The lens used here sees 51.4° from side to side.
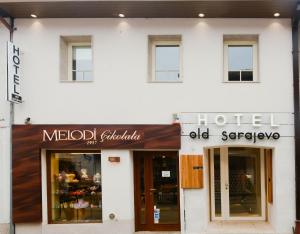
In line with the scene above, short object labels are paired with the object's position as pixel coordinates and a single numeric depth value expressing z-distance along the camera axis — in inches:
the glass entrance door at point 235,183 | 384.5
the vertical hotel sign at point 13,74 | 317.7
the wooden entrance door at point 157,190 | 358.9
